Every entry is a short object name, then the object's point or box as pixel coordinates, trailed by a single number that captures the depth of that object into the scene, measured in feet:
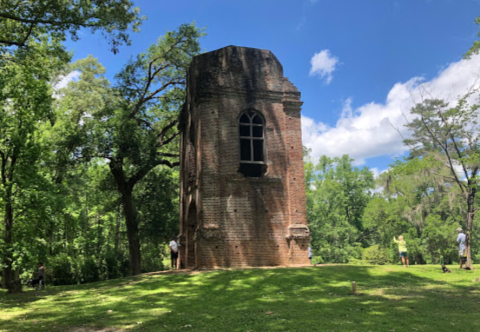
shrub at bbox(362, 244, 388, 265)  108.88
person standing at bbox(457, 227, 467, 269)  43.90
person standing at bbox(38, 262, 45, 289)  59.04
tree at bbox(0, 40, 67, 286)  49.70
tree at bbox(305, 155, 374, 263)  117.08
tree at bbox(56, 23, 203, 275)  64.08
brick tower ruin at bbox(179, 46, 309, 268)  46.03
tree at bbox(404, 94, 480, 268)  45.52
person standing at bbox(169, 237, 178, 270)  57.77
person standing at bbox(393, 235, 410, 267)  48.04
